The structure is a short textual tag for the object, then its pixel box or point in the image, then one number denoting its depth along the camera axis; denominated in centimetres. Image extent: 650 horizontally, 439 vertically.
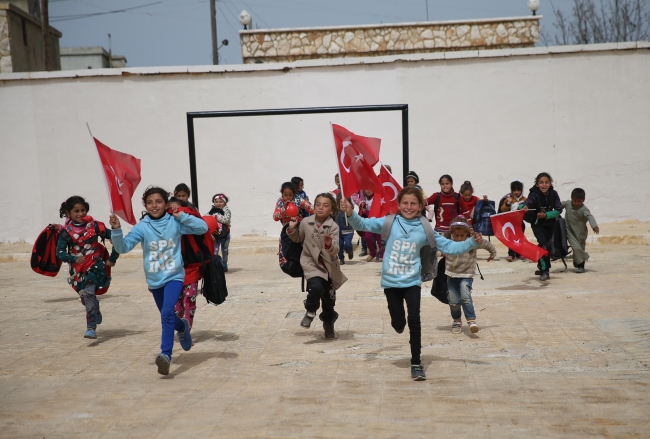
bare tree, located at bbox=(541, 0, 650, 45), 3375
